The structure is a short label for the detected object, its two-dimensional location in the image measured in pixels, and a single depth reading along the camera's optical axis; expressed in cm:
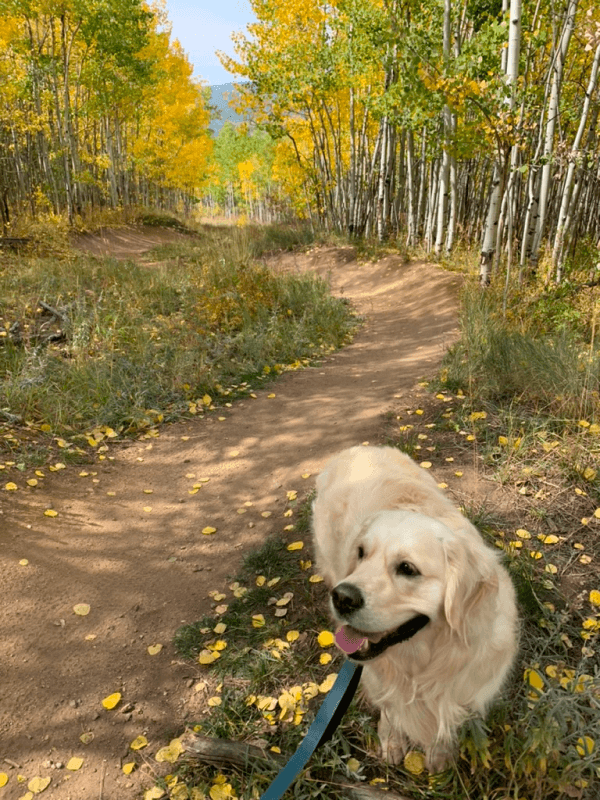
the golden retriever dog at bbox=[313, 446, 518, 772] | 157
